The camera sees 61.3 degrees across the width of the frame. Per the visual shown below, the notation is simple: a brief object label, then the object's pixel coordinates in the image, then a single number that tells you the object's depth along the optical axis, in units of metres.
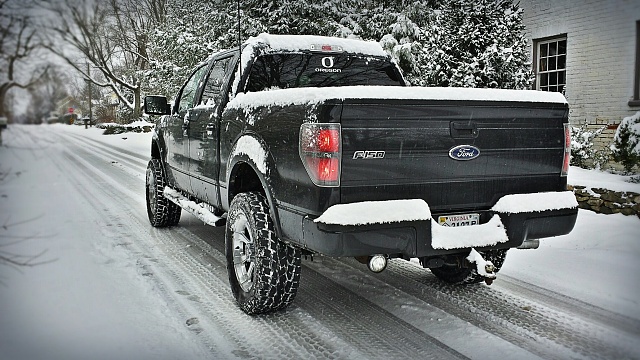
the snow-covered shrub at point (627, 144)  6.49
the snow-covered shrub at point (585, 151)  8.19
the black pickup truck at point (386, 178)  2.95
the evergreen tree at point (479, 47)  9.09
